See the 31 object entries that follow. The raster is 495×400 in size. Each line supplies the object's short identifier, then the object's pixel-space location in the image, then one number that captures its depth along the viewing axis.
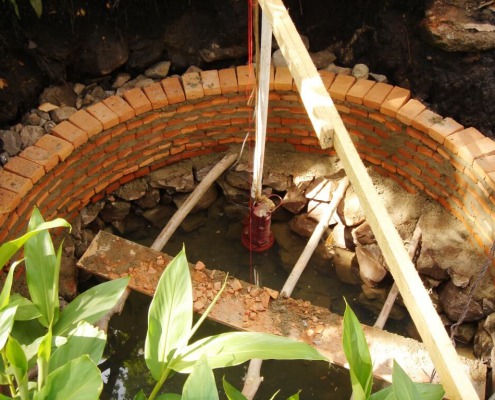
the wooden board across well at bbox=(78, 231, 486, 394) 2.79
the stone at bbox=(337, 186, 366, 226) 3.51
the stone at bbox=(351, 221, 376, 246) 3.43
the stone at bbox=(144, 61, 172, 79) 3.65
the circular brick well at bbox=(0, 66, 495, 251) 3.10
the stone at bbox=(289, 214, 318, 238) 3.60
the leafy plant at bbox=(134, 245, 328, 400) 1.86
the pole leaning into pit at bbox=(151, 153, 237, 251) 3.19
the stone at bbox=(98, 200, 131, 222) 3.63
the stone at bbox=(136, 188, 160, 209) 3.68
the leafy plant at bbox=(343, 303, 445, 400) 1.74
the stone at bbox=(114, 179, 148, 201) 3.62
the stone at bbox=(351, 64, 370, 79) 3.59
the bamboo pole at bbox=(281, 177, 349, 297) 2.97
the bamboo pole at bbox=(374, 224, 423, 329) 2.96
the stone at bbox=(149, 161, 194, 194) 3.67
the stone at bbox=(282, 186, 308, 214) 3.62
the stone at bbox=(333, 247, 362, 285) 3.51
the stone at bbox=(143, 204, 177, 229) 3.71
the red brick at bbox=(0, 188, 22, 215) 2.88
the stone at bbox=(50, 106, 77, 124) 3.38
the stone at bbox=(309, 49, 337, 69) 3.68
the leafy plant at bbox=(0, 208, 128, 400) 1.65
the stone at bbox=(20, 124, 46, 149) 3.25
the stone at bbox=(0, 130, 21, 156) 3.18
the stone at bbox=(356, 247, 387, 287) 3.35
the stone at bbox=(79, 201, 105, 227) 3.52
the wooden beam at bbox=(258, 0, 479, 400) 1.71
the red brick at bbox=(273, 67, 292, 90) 3.43
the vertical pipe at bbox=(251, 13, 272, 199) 2.59
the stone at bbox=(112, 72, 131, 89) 3.60
